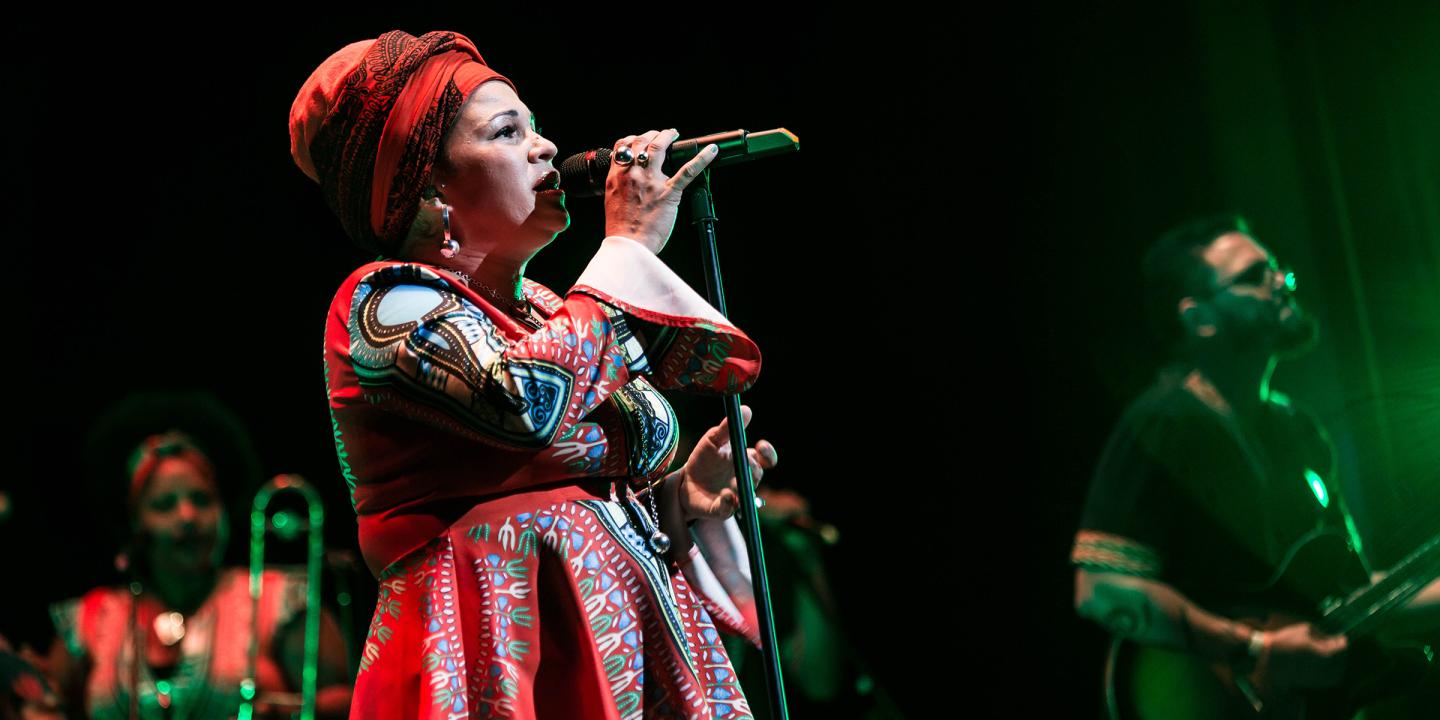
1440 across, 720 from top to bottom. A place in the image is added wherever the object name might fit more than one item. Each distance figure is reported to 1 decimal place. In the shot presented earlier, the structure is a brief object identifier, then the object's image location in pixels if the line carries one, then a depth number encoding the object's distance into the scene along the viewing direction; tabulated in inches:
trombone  302.7
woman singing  190.7
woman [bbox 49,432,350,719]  307.0
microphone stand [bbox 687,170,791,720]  196.2
